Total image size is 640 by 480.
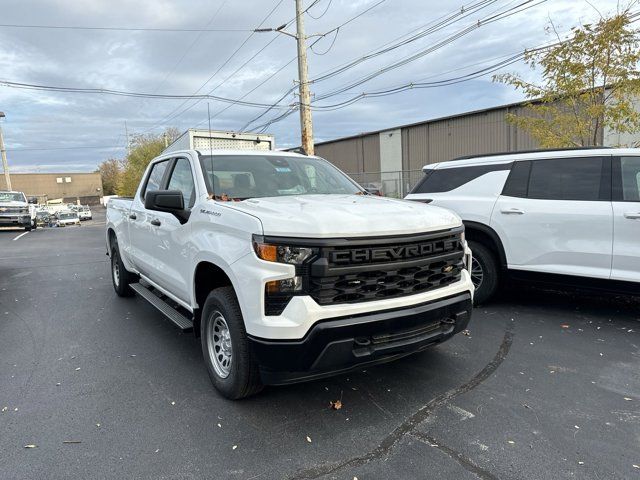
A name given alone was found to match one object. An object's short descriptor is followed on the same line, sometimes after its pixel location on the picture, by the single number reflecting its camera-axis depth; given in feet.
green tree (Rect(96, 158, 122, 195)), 347.52
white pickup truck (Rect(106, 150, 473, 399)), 9.53
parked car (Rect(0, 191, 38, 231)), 71.31
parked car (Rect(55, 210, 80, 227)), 122.40
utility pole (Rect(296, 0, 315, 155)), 48.69
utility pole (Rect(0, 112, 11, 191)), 129.80
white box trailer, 37.94
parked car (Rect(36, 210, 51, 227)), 109.91
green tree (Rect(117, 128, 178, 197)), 194.34
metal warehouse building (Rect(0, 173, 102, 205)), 343.05
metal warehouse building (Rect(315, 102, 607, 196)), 74.95
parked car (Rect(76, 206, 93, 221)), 168.86
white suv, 15.93
